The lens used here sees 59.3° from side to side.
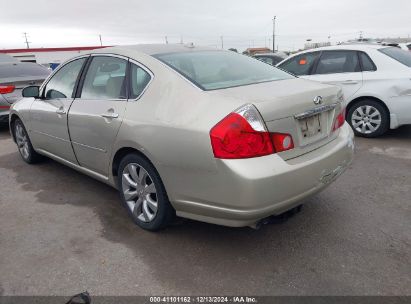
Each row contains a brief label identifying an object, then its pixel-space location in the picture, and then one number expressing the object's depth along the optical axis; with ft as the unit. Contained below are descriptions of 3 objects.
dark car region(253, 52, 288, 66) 38.69
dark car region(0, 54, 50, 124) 23.30
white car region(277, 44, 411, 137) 18.24
